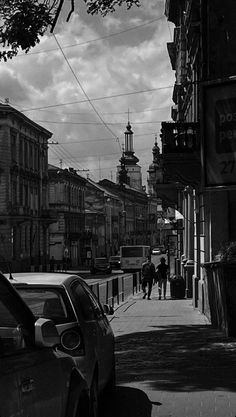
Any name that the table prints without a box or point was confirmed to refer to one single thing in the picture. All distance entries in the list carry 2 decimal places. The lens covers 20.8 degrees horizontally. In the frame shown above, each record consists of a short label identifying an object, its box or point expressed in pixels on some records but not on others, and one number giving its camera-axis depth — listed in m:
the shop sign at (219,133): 8.57
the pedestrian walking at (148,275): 26.55
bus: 60.88
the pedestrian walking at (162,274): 27.11
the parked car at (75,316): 5.95
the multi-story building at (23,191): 58.00
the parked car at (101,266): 58.72
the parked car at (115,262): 73.44
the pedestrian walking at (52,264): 64.43
